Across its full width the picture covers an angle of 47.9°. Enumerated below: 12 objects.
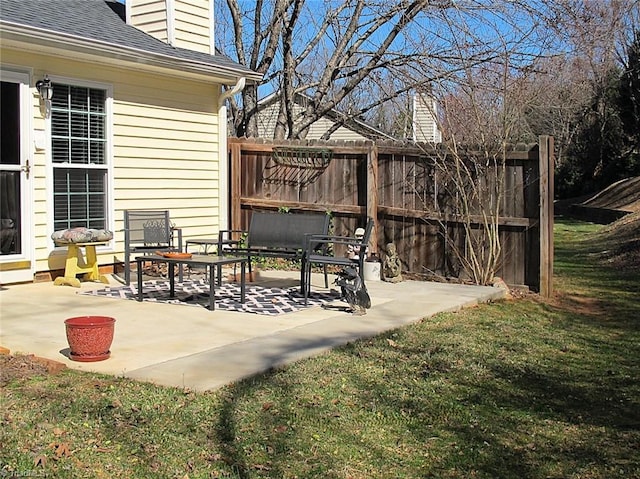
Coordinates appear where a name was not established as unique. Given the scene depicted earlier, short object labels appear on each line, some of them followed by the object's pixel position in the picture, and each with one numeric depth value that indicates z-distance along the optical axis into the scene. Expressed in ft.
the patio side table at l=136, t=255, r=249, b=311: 21.91
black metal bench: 27.43
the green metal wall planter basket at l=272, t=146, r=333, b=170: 34.14
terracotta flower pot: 15.58
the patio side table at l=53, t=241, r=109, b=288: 27.02
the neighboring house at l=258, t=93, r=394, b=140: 50.31
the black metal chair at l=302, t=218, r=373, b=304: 23.62
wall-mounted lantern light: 26.64
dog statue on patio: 22.33
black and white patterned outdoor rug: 23.31
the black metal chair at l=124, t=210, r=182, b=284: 28.55
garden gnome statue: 30.12
